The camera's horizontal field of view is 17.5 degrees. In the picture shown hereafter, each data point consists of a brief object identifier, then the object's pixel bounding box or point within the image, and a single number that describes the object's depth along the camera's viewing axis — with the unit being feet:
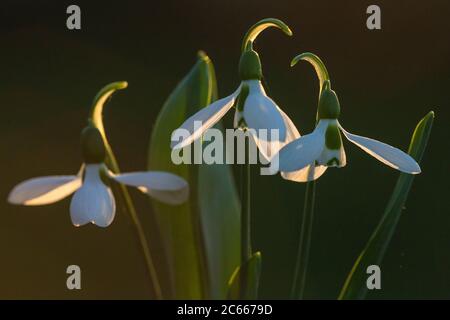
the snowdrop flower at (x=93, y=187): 1.29
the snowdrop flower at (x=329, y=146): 1.25
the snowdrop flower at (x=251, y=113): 1.26
